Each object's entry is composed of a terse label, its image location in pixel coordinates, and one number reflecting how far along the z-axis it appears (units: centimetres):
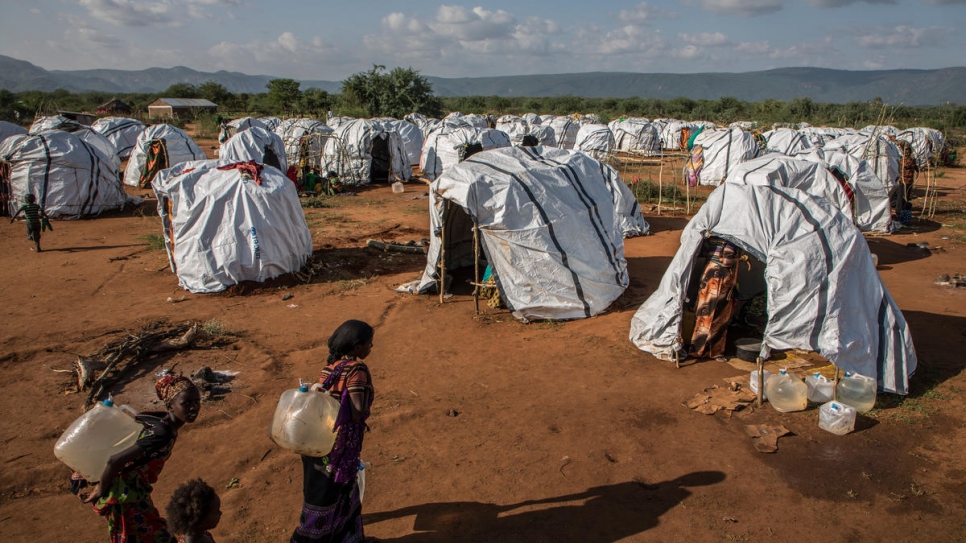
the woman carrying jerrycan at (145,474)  301
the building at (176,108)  5091
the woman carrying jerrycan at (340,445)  327
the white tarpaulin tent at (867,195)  1457
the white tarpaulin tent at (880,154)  1570
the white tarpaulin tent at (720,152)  2056
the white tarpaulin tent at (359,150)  2083
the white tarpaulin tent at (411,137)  2628
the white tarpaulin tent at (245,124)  2677
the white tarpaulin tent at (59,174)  1429
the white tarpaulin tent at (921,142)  2438
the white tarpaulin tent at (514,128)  2918
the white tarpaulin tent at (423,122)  2956
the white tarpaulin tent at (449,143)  2088
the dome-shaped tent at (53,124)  2009
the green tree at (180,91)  6138
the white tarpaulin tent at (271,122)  2888
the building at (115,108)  4621
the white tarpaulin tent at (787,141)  2172
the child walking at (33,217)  1178
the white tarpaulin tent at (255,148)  1850
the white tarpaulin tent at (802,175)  1206
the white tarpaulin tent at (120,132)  2278
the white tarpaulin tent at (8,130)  1946
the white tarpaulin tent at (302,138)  2175
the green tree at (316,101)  4603
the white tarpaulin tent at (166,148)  1948
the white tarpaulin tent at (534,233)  831
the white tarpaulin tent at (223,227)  950
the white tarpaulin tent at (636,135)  3103
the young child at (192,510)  288
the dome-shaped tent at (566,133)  3156
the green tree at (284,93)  4719
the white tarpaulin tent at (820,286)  615
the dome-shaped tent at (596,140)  2644
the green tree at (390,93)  3906
